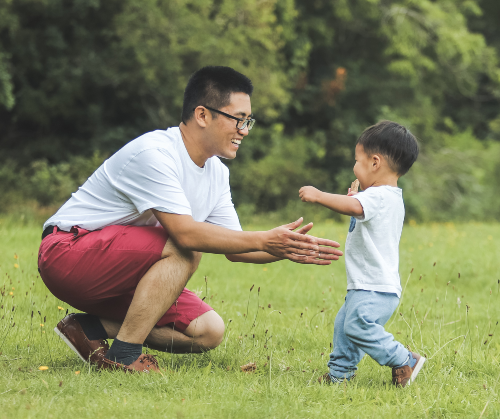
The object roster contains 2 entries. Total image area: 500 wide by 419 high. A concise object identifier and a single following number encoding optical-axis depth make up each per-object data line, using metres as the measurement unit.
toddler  5.74
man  5.91
